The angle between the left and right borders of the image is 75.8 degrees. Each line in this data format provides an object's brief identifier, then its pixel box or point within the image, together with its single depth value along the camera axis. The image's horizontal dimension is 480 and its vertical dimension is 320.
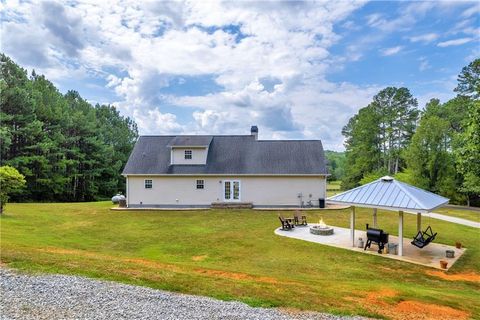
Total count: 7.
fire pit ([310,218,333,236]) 15.36
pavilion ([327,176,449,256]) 11.93
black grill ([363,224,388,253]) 12.69
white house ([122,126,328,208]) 23.77
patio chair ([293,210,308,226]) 17.47
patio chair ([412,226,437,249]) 12.78
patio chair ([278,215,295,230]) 16.33
